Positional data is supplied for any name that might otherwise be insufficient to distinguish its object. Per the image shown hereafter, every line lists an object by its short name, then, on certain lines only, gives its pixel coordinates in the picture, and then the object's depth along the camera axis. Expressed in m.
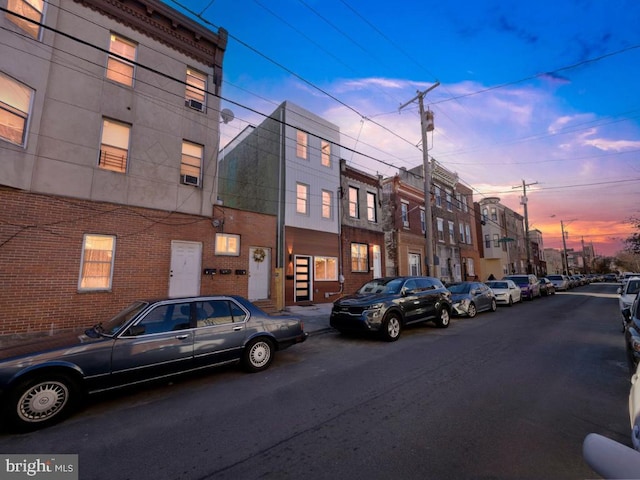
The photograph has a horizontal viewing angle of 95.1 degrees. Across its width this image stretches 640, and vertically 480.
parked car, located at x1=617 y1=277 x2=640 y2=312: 9.11
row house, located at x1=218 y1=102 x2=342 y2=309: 14.71
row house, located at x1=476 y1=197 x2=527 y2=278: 39.12
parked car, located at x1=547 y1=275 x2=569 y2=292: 30.45
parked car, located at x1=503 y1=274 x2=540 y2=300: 19.61
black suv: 8.16
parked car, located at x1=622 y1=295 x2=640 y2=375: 4.31
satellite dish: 13.59
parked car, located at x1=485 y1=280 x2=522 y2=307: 16.50
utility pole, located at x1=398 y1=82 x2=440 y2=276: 14.83
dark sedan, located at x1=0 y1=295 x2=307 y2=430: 3.83
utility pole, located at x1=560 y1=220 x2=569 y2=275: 54.48
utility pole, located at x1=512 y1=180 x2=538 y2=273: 32.12
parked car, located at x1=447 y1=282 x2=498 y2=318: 12.66
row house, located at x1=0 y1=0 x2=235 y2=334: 7.90
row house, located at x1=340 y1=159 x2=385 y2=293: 17.61
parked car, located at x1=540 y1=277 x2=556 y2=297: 23.31
